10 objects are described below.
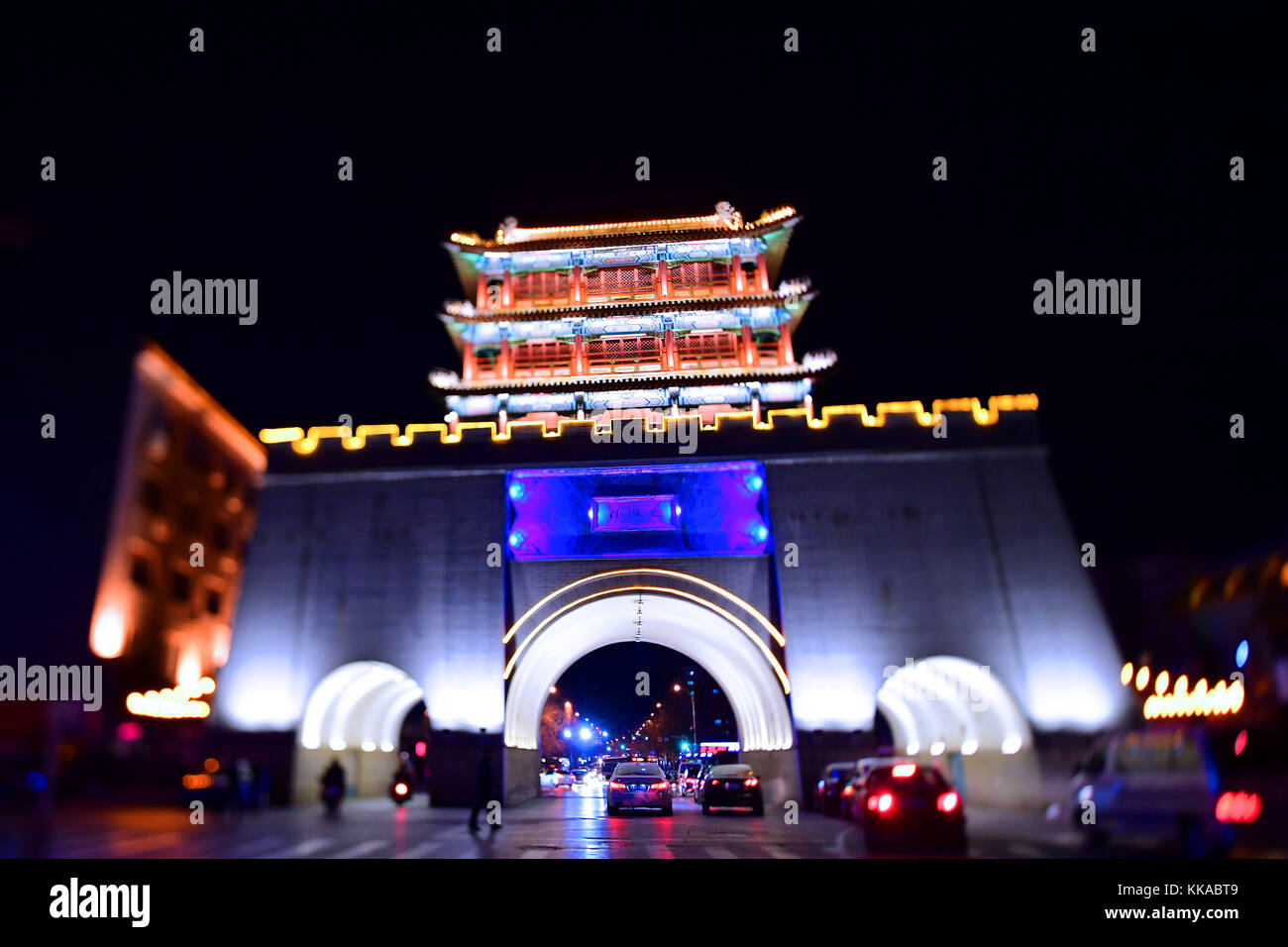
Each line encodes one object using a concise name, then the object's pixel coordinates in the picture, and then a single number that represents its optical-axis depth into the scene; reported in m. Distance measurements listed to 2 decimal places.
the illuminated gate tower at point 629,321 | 26.27
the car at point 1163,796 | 9.51
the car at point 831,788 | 18.64
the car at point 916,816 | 12.30
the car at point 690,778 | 35.66
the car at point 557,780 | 39.94
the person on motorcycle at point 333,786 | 17.86
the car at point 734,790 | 20.64
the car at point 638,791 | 19.73
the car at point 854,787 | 15.33
